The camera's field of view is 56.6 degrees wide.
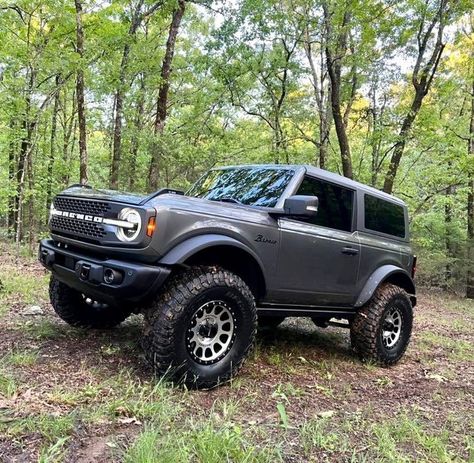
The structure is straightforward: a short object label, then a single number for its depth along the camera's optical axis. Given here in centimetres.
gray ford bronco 323
